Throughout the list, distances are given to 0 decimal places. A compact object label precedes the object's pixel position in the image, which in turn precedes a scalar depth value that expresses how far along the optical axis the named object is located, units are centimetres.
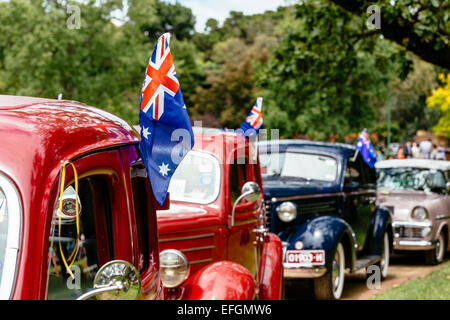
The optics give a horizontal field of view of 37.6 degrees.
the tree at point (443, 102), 4097
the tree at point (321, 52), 1303
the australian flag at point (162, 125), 274
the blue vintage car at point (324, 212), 823
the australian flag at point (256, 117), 877
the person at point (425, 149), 3312
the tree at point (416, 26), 1016
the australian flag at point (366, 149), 1026
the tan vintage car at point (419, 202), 1160
